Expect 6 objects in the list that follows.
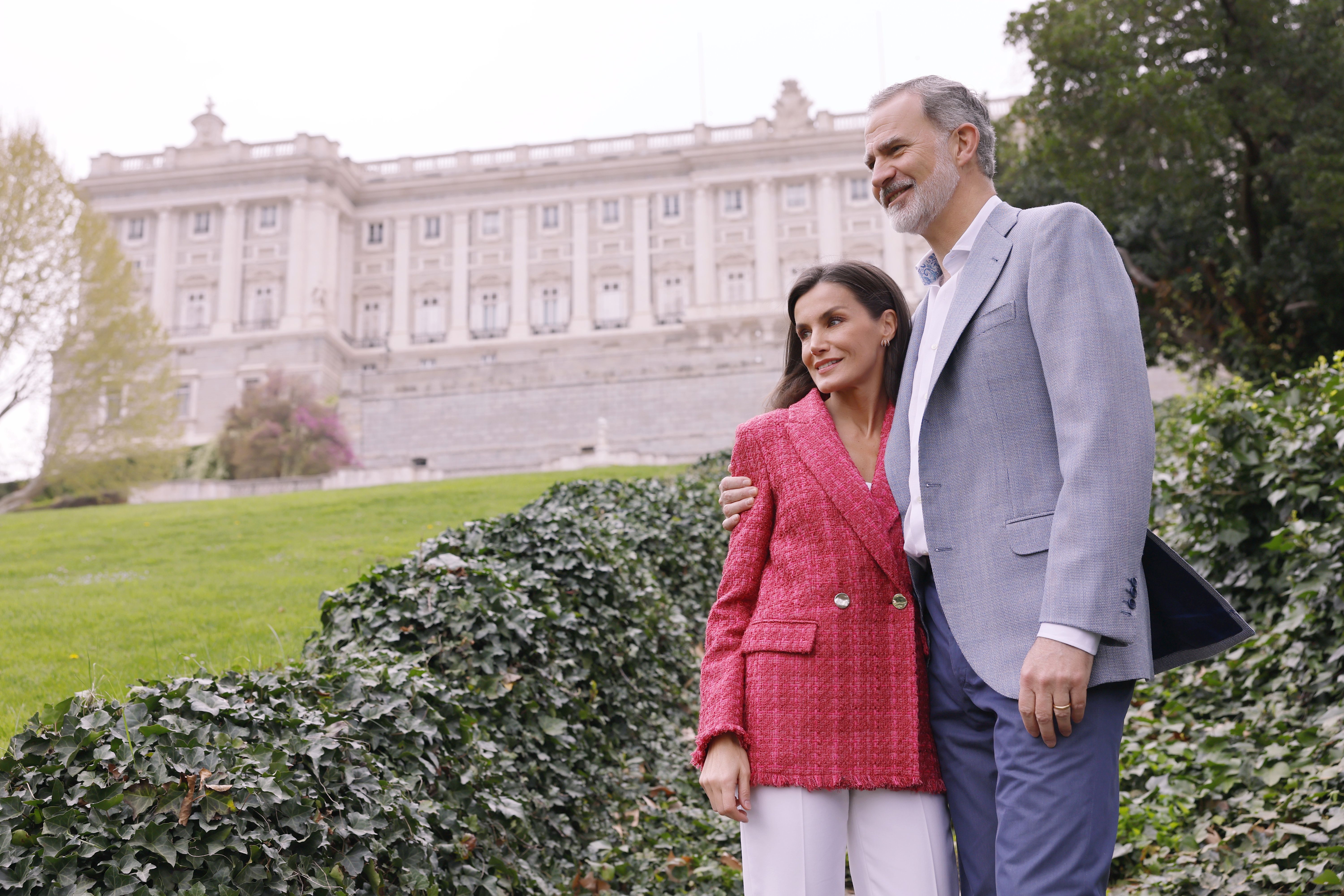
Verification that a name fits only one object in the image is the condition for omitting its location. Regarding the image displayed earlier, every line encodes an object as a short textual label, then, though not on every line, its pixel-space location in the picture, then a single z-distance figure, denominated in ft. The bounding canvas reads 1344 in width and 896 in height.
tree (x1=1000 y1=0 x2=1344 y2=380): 41.93
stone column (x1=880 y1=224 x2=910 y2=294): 163.43
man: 5.59
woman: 6.31
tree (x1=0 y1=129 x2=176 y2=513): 58.70
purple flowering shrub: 90.43
